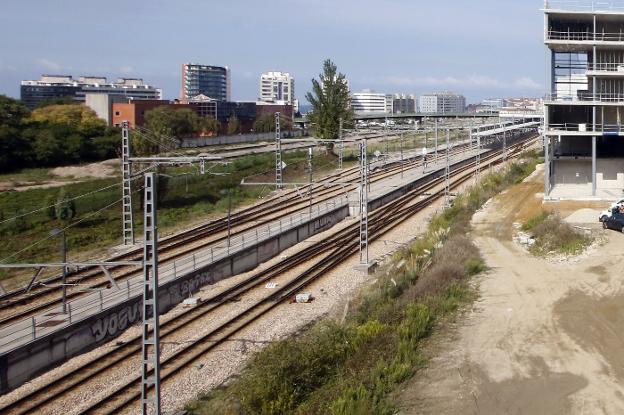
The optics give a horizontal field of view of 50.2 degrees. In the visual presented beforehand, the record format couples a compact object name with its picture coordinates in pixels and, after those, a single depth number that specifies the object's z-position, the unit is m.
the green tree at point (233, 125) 109.06
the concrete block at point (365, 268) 25.06
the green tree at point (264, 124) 114.00
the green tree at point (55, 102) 105.86
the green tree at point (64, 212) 34.75
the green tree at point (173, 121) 74.19
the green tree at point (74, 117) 74.56
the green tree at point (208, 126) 98.75
